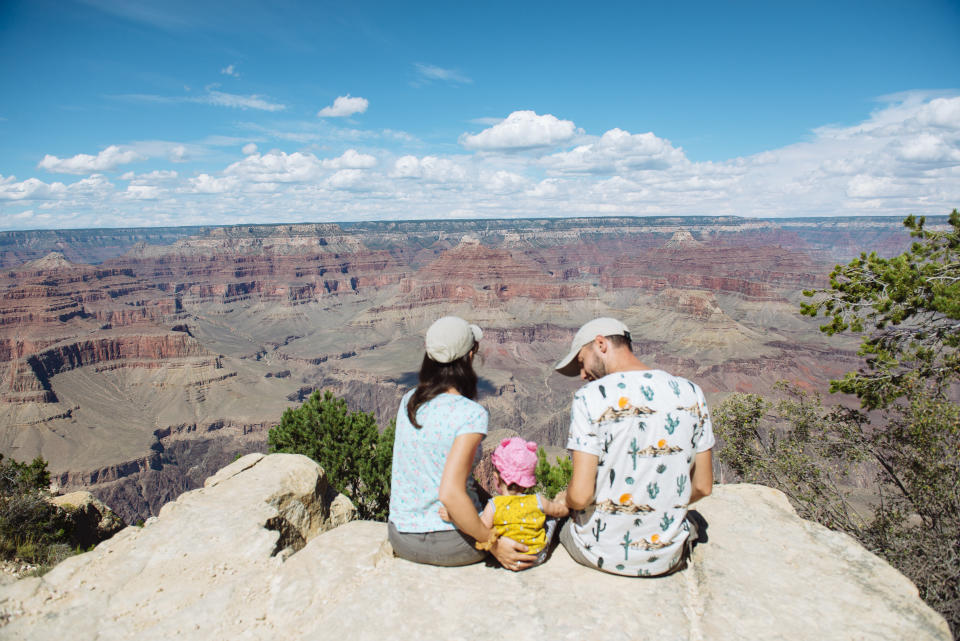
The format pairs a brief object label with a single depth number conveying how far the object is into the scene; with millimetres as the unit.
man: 4668
